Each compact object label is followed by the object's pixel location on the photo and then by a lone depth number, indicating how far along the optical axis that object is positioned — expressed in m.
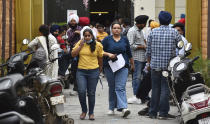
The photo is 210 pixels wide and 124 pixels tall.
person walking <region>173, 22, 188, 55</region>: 12.07
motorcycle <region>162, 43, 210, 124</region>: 8.02
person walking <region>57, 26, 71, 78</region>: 14.38
